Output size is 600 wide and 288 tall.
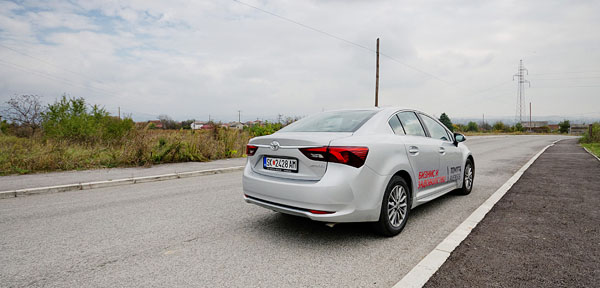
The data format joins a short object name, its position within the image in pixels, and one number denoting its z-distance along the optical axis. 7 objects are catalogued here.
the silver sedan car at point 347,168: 3.20
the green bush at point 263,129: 15.84
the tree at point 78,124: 13.27
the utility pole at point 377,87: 27.48
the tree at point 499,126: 86.69
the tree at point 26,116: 14.73
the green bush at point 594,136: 25.18
